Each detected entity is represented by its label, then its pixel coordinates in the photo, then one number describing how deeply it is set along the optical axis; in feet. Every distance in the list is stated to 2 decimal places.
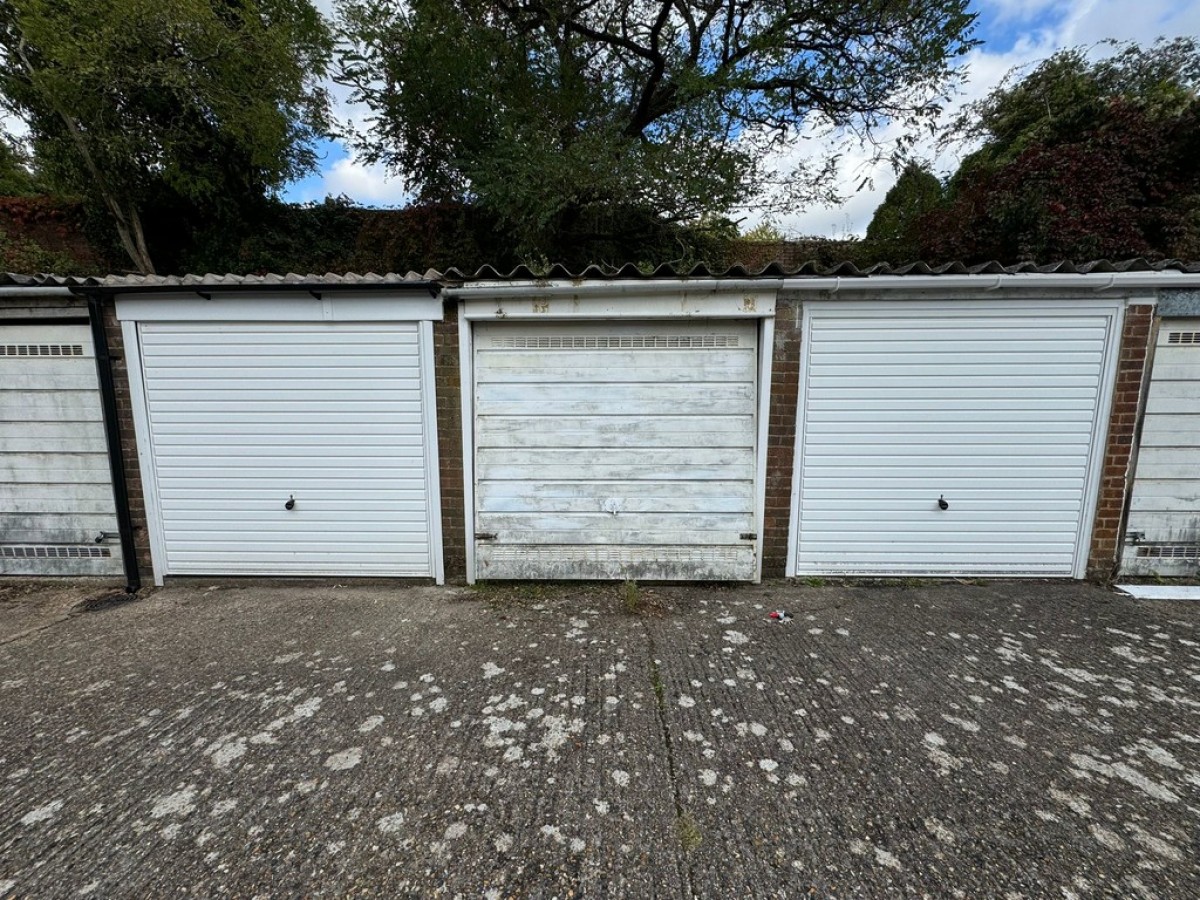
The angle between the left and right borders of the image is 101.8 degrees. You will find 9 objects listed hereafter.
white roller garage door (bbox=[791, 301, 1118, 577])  12.33
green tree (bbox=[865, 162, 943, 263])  27.91
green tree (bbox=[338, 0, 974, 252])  23.59
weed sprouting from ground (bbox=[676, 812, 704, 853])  5.62
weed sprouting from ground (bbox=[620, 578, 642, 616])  11.79
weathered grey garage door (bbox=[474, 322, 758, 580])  12.80
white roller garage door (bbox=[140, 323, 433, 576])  12.73
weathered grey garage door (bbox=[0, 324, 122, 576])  12.69
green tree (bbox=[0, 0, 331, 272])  23.84
